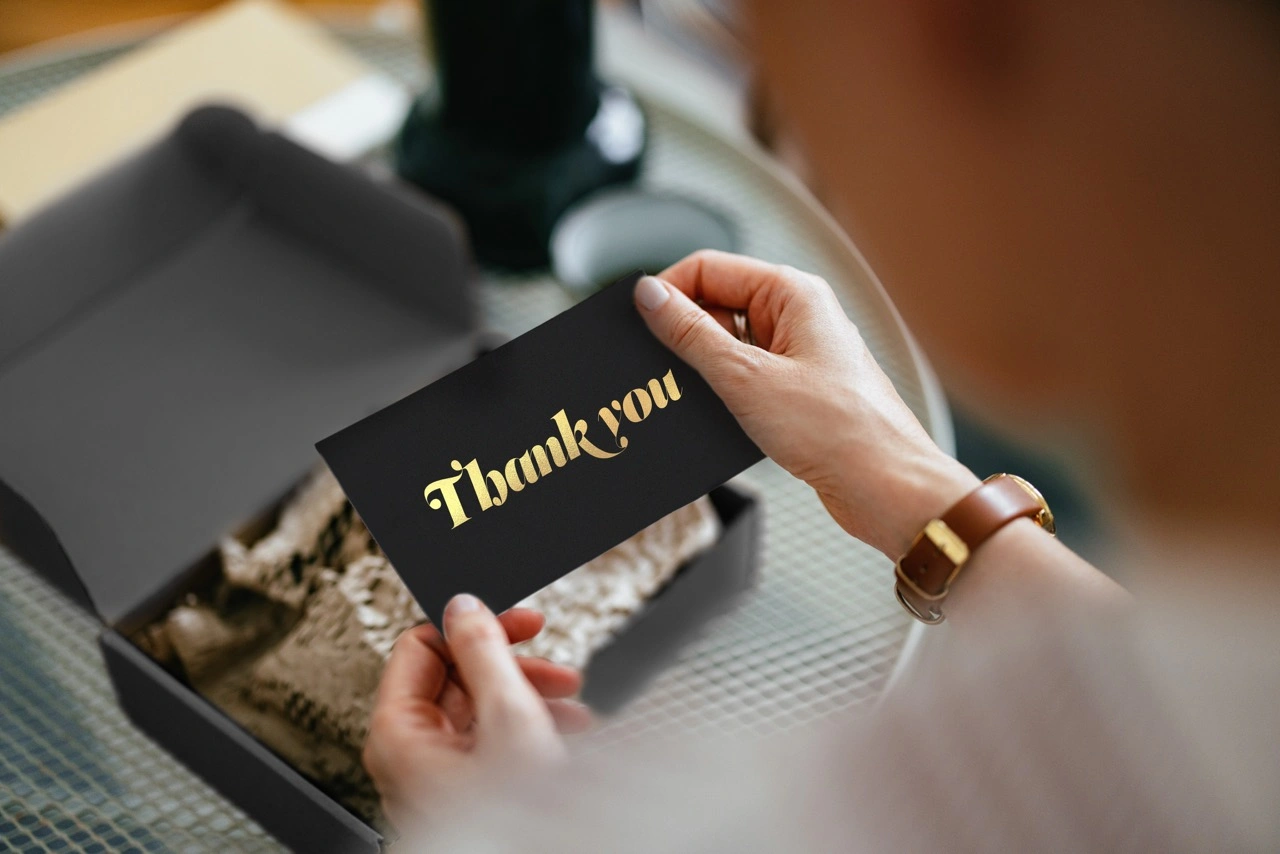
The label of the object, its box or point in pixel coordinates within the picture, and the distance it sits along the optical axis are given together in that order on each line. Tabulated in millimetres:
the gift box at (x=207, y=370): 757
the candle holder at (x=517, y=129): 1016
